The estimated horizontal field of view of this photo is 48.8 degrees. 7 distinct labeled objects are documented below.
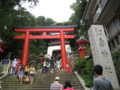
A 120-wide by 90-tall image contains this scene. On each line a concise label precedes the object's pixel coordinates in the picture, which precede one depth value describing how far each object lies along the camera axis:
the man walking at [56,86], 4.66
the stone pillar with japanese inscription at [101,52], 6.44
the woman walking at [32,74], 8.94
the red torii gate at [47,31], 15.28
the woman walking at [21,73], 8.77
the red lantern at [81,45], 13.92
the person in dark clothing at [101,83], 2.48
